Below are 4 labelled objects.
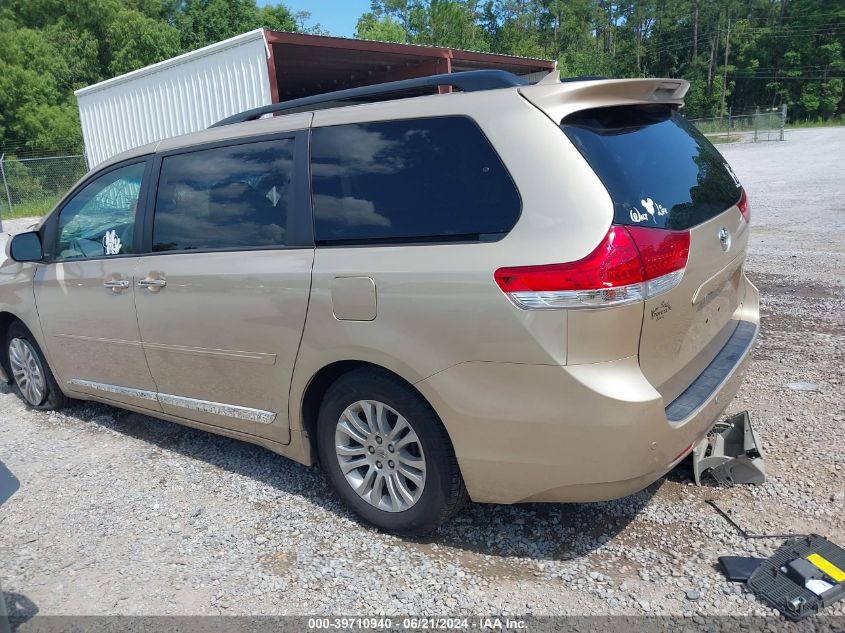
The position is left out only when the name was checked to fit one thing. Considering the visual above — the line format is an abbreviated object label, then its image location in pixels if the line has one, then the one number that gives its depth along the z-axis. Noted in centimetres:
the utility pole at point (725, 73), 6601
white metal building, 1107
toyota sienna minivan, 246
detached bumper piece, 333
